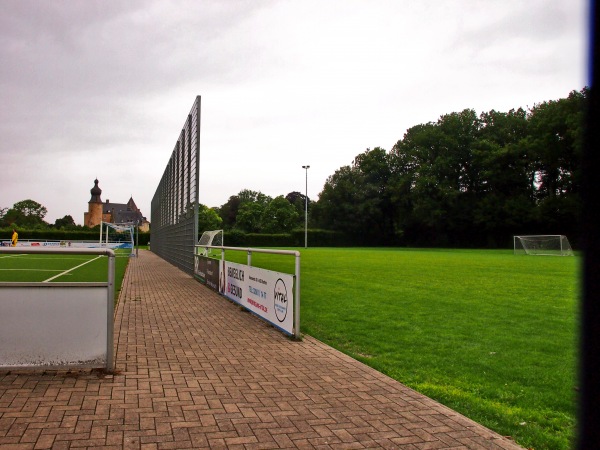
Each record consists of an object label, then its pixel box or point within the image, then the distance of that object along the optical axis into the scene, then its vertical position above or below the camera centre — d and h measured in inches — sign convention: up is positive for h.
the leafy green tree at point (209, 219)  4434.1 +113.0
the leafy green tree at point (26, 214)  4650.6 +155.3
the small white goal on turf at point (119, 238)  2142.2 -30.1
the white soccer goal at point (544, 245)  1552.7 -30.6
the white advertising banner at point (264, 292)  289.0 -38.3
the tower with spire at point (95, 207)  5290.4 +242.8
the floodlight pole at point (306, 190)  2586.4 +206.1
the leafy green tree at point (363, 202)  2903.5 +176.0
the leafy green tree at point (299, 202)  4175.7 +268.7
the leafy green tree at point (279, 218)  4039.4 +114.1
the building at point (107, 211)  5310.0 +222.0
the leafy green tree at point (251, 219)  4094.7 +106.1
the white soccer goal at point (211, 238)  761.7 -8.2
